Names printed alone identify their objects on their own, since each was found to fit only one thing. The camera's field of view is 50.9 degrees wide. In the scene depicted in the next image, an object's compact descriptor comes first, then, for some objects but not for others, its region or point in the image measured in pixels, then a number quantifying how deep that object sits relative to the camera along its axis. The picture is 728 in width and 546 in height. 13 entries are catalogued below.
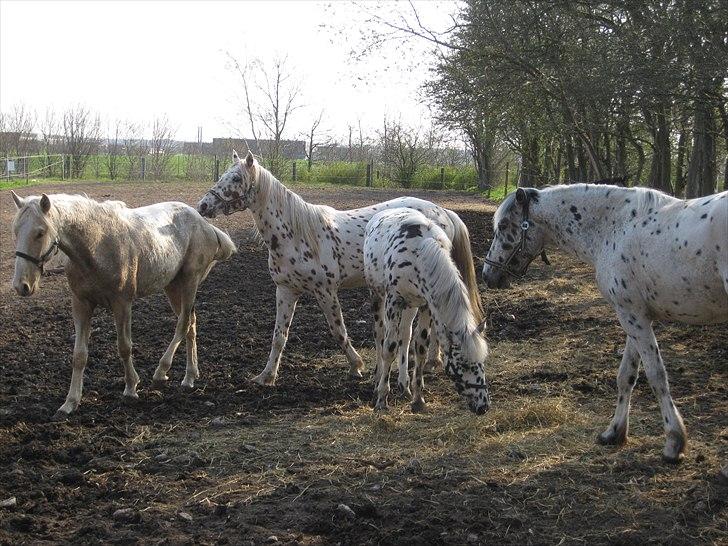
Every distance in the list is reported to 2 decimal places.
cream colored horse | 5.97
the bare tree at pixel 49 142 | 42.91
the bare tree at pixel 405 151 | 37.78
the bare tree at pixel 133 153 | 40.34
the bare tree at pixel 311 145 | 39.56
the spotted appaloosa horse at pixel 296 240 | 7.64
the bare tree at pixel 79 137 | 41.81
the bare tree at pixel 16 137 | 40.12
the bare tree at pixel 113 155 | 40.28
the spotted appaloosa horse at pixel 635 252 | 4.60
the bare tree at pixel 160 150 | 40.38
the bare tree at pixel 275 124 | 35.12
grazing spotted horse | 5.60
